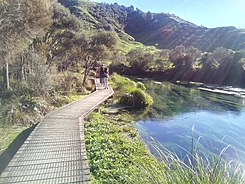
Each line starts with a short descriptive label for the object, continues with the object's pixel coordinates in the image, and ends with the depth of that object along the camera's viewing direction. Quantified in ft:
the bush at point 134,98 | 44.76
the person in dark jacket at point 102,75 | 54.47
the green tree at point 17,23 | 20.31
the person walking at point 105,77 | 54.94
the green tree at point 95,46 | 47.51
